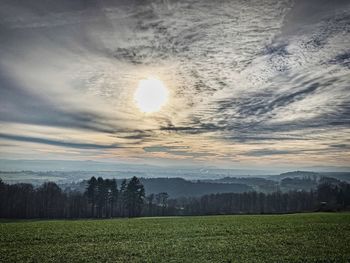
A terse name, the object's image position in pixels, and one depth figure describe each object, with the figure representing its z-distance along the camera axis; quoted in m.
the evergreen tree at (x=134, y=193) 116.50
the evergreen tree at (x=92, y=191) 112.00
